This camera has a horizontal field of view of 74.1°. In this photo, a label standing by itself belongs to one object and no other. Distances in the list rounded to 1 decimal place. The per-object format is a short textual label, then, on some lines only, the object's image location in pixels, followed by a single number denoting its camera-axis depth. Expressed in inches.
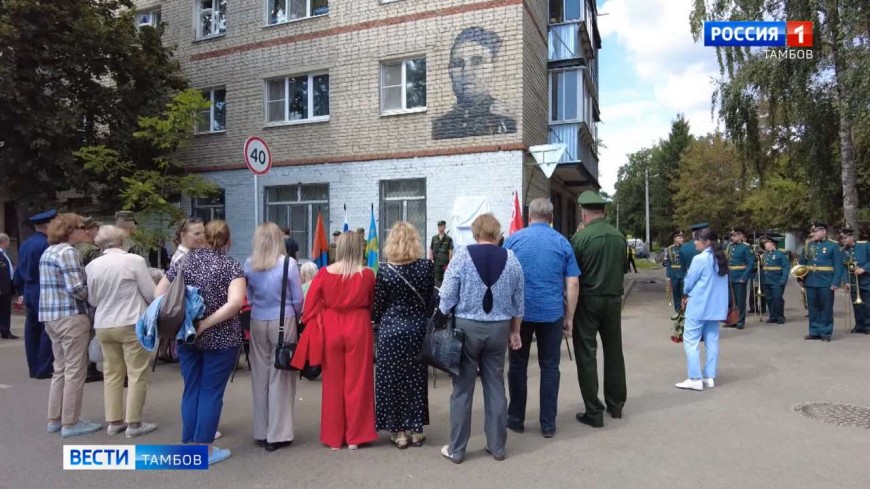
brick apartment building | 502.3
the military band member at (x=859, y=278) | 403.2
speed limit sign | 325.1
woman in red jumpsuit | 182.5
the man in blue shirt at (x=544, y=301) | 198.5
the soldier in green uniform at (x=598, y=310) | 209.8
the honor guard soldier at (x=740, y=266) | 444.8
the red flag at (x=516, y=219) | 444.8
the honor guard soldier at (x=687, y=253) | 441.7
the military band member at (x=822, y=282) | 381.0
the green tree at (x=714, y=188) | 1720.0
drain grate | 211.8
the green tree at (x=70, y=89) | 503.2
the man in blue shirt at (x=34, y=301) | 273.3
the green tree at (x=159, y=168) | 504.1
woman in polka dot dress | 182.5
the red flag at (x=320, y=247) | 454.9
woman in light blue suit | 260.5
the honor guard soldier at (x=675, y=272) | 495.9
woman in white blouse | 192.9
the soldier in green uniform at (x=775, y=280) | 454.0
